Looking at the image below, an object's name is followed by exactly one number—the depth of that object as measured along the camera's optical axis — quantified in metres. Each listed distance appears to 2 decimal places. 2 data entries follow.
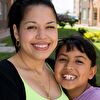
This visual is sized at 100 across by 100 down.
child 2.17
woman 1.93
